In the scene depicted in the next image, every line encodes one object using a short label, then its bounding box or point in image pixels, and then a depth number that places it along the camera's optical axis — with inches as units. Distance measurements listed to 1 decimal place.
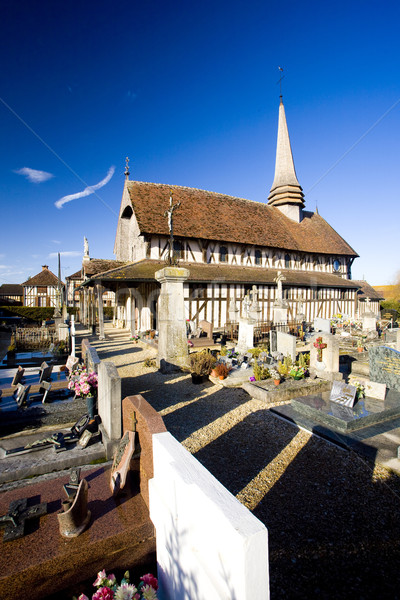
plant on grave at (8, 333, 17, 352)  482.4
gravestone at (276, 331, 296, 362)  392.2
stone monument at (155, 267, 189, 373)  371.6
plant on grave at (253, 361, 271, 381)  315.3
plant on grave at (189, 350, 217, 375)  336.2
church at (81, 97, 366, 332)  668.7
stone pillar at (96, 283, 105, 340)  601.3
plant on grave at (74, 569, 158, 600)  79.2
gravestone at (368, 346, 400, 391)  287.1
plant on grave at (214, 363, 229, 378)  335.8
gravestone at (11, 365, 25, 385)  292.2
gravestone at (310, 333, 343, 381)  321.7
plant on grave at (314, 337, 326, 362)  328.5
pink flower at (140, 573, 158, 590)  87.0
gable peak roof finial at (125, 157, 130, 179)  813.9
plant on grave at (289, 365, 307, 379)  317.4
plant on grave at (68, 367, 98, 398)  209.2
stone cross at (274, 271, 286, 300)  611.3
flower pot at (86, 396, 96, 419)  209.6
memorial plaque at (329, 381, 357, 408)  237.3
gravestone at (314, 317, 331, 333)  650.5
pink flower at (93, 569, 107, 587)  85.4
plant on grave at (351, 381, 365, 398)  257.5
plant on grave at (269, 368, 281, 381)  307.9
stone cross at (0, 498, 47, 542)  105.3
